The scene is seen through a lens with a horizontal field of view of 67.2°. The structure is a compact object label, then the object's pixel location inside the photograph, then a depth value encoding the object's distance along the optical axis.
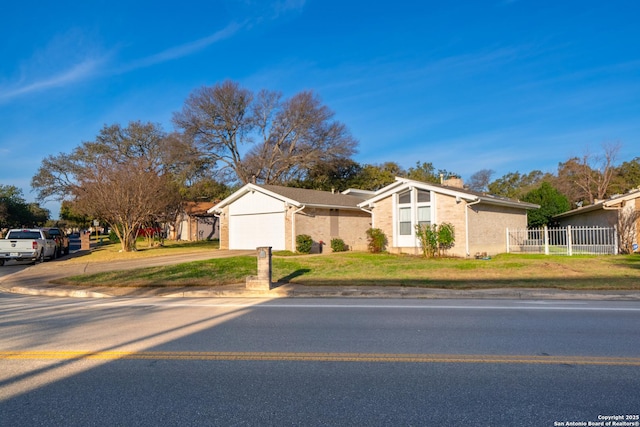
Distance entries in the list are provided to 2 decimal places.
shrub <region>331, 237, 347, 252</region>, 27.97
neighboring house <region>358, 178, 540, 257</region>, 22.52
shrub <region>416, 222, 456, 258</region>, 22.38
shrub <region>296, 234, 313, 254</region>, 25.81
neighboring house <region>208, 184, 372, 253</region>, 26.77
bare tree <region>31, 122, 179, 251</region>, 27.81
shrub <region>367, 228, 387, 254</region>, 24.83
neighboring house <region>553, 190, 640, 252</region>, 21.77
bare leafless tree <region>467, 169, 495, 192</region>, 75.88
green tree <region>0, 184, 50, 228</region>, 59.66
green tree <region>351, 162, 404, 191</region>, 50.41
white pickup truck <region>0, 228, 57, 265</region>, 22.73
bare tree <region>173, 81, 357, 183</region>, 46.78
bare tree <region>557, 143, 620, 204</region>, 52.66
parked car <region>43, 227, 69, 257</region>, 27.95
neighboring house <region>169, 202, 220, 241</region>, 49.50
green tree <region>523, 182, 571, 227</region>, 37.84
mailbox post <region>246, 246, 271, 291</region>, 12.88
